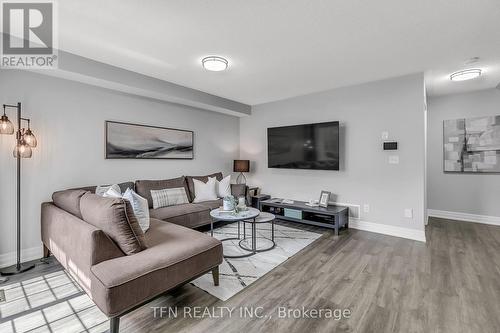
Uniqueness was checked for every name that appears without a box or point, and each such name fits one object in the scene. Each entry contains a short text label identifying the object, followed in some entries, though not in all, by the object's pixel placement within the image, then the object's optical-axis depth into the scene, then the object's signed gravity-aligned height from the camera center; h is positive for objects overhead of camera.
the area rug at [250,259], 2.12 -1.07
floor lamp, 2.29 +0.21
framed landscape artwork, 3.44 +0.43
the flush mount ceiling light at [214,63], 2.79 +1.27
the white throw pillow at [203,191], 4.04 -0.43
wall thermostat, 3.46 +0.32
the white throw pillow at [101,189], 2.91 -0.28
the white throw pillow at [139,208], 2.14 -0.38
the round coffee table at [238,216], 2.73 -0.60
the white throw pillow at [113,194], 2.19 -0.26
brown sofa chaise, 1.46 -0.68
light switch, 3.49 +0.11
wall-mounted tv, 3.99 +0.38
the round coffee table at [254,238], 2.89 -0.91
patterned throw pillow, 3.48 -0.47
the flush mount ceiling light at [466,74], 3.17 +1.30
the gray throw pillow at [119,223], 1.67 -0.41
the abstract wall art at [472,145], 4.02 +0.38
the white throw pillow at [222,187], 4.36 -0.39
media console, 3.64 -0.80
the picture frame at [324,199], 3.93 -0.56
